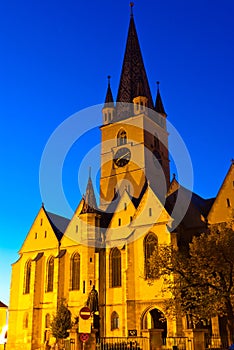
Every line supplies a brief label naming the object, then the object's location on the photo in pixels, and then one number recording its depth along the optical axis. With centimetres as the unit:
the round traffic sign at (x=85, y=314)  1483
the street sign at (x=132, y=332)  3292
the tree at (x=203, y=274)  2373
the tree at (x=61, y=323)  3650
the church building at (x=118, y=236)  3638
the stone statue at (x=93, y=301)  2955
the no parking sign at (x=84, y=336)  1500
